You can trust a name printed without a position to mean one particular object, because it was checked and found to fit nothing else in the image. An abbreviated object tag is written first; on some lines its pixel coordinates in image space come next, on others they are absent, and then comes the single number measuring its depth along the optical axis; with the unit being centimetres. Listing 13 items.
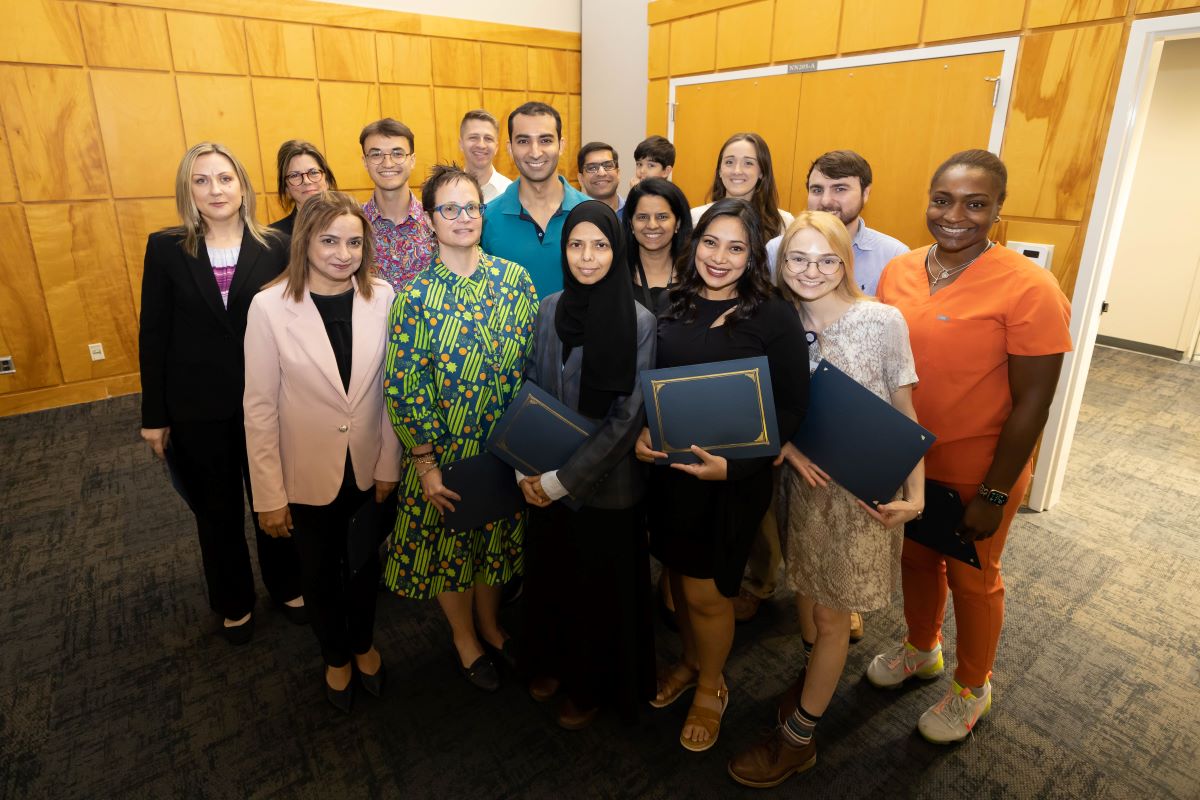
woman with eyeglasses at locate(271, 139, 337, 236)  302
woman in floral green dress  191
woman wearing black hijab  173
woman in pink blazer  190
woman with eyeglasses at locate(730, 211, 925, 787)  171
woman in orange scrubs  174
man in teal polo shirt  275
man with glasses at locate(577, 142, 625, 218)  312
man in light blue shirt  252
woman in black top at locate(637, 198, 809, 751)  171
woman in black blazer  224
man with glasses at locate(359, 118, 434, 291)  297
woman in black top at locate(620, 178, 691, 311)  209
